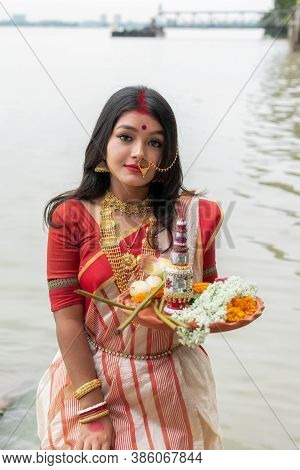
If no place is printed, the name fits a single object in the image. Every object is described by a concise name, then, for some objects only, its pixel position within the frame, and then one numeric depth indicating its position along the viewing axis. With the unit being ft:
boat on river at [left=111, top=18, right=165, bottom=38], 177.43
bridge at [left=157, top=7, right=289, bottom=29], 107.40
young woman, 6.19
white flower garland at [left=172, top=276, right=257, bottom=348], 5.52
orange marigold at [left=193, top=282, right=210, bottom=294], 6.03
